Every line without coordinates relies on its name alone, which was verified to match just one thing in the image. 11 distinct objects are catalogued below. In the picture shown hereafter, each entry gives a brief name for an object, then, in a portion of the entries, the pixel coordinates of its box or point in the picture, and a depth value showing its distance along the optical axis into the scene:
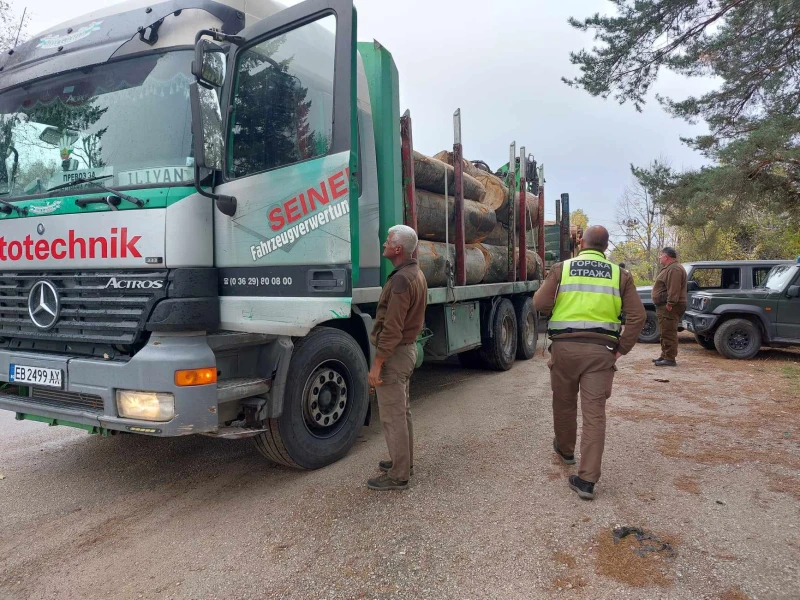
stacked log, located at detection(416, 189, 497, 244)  5.39
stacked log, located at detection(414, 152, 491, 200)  5.31
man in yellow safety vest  3.54
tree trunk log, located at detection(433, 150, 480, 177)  6.19
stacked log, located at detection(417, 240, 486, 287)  5.20
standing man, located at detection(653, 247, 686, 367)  8.01
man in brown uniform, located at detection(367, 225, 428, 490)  3.35
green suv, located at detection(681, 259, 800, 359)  8.54
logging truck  3.16
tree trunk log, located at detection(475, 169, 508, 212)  7.20
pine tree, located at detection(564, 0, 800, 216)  8.06
